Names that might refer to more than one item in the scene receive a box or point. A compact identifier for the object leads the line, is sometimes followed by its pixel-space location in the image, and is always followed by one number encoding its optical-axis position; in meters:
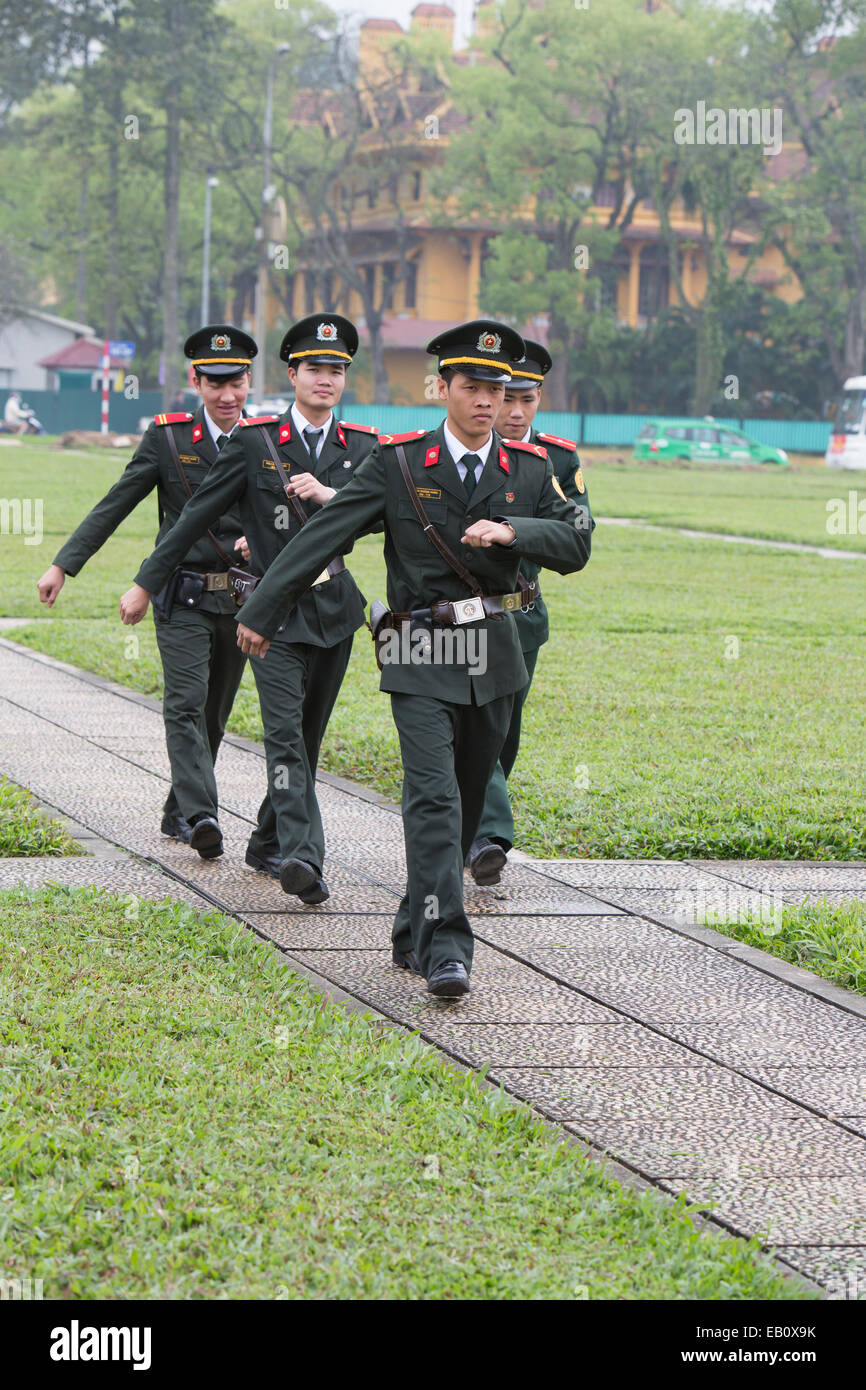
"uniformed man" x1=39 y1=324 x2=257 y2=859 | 6.48
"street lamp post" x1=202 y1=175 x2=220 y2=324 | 61.25
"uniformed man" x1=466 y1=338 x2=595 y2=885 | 6.16
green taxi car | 46.34
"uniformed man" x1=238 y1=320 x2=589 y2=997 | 5.05
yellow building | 59.28
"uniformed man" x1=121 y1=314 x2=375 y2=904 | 5.91
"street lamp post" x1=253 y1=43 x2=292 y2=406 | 47.00
